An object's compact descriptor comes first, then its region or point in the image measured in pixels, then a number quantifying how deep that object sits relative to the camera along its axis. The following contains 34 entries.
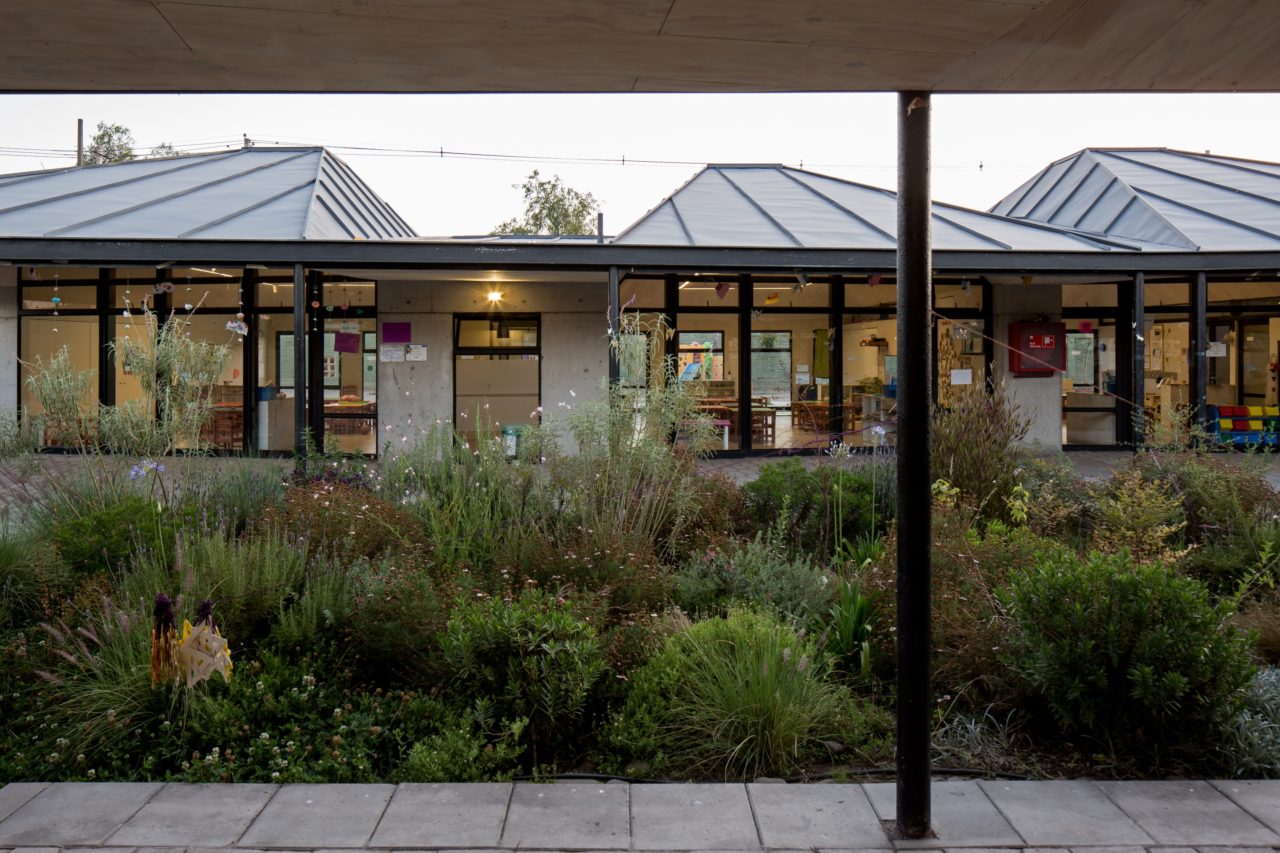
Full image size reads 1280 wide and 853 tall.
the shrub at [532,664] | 4.04
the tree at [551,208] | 47.94
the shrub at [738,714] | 3.99
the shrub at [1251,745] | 3.93
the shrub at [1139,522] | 5.77
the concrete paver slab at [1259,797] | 3.49
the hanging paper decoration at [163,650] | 4.05
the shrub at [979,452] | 7.21
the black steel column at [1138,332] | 13.74
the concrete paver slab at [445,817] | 3.31
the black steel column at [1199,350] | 13.35
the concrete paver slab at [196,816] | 3.31
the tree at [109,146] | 46.28
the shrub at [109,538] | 5.40
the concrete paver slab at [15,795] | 3.53
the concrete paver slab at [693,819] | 3.30
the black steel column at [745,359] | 16.64
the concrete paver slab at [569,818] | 3.31
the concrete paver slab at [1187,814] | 3.33
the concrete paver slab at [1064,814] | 3.33
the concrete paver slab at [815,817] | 3.33
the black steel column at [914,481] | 3.40
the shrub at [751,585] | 5.44
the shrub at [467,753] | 3.83
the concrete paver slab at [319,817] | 3.30
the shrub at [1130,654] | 3.88
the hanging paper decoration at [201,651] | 4.08
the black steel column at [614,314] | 12.79
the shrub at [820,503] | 7.22
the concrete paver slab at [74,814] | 3.31
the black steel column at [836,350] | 16.81
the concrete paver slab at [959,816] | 3.32
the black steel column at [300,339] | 12.91
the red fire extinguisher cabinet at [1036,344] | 16.69
